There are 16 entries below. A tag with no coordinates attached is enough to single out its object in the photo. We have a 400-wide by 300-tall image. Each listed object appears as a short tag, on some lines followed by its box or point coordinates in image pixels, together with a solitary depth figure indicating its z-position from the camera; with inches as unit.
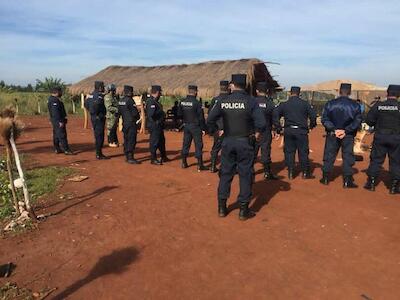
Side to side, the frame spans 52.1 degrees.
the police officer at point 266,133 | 348.8
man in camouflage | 530.0
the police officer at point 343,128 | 315.6
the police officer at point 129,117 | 416.0
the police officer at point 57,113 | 442.3
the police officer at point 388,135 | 310.7
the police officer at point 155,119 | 402.6
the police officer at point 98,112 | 431.9
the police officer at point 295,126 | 344.5
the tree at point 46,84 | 1461.6
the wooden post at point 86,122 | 777.6
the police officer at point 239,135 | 246.4
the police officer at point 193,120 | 381.7
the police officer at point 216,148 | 366.6
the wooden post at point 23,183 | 226.4
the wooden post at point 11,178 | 232.4
